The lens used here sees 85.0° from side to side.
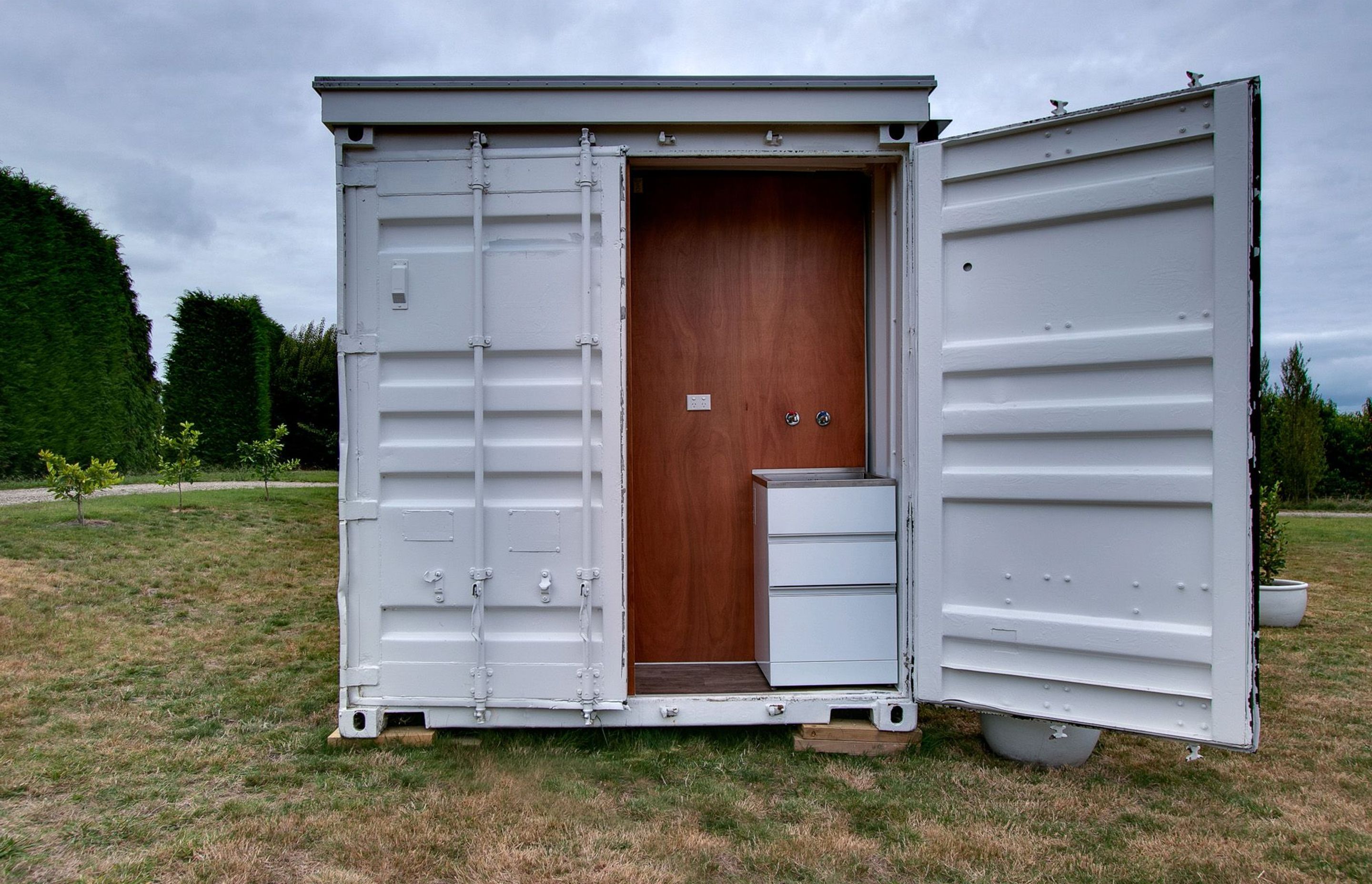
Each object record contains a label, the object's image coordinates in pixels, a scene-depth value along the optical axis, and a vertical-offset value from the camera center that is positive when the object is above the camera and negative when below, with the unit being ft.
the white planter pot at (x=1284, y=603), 16.43 -3.41
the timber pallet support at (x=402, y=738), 9.80 -3.79
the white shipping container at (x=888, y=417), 8.18 +0.43
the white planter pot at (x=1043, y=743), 9.44 -3.75
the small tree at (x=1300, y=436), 43.68 +0.65
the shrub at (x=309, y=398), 47.09 +3.26
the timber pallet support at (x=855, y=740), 9.89 -3.87
